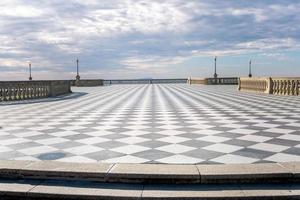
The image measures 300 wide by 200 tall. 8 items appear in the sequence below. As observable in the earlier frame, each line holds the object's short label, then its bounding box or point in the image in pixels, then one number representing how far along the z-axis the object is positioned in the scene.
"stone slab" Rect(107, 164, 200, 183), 3.25
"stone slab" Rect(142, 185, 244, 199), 2.98
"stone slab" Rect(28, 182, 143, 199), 3.03
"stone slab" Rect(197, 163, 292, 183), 3.23
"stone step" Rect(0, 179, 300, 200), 2.99
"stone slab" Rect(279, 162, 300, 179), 3.27
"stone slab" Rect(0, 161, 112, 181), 3.33
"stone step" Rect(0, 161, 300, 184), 3.24
